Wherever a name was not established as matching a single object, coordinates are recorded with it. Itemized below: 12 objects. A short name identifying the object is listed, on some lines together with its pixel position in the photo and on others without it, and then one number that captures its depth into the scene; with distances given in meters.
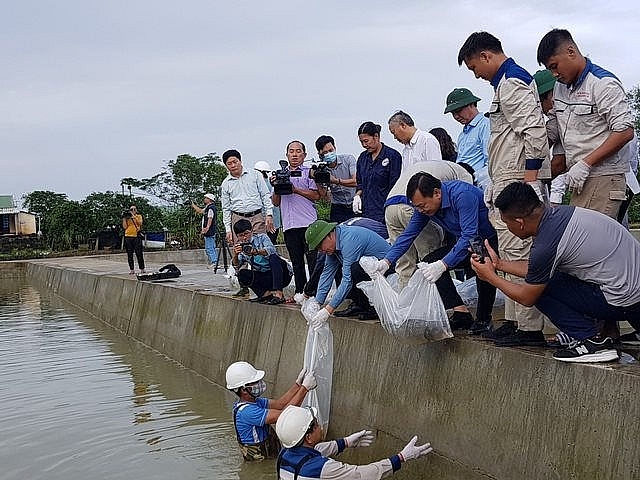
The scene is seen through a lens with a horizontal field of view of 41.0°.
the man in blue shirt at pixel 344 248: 6.93
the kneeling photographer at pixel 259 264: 9.34
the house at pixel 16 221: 61.00
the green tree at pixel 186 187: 38.12
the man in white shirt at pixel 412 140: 7.40
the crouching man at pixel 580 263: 4.47
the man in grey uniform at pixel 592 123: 5.02
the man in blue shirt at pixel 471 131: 7.31
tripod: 16.44
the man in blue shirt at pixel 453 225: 5.68
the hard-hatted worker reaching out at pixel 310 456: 5.14
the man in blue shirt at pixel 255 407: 6.34
